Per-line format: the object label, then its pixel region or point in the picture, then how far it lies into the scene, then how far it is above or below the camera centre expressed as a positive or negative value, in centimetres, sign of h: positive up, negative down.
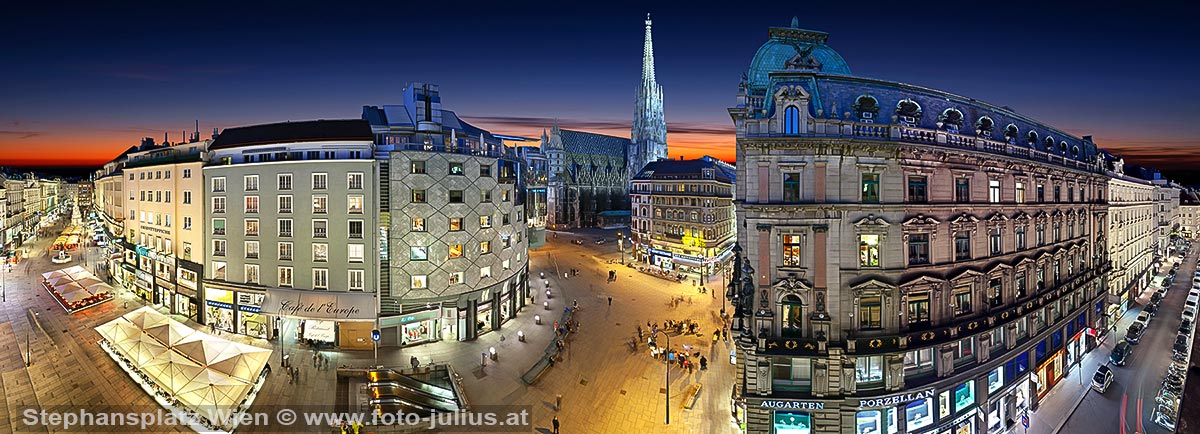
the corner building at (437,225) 4525 -109
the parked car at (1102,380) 4019 -1421
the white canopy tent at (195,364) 2908 -915
